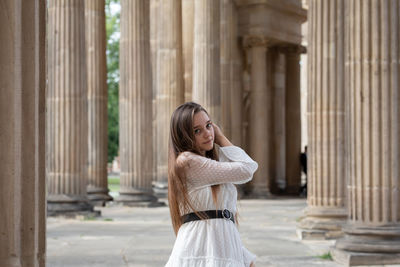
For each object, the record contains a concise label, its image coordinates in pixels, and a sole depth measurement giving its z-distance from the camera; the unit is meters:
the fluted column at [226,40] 34.47
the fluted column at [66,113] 22.59
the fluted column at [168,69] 34.69
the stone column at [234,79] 34.58
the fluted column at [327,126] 17.27
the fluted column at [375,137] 12.65
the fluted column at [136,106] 28.41
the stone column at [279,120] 37.78
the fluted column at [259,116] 35.09
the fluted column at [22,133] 5.72
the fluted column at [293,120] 37.44
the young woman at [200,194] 5.47
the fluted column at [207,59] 28.50
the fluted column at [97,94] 30.97
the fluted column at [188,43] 36.44
